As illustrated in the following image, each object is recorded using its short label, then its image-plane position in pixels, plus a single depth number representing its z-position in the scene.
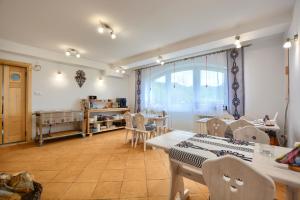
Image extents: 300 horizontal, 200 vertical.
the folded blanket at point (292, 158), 0.92
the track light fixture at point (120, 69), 5.39
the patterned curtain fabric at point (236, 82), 3.47
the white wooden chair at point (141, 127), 3.37
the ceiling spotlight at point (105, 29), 2.63
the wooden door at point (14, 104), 3.52
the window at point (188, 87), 3.82
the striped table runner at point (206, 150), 1.15
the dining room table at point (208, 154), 0.92
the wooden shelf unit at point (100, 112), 4.55
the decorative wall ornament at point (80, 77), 4.79
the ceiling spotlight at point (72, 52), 3.87
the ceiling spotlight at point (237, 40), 2.73
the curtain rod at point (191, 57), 3.71
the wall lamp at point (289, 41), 1.98
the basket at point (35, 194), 1.31
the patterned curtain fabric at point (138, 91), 5.74
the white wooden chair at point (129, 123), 3.65
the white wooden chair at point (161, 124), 3.90
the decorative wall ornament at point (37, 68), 3.91
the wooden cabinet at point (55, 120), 3.61
